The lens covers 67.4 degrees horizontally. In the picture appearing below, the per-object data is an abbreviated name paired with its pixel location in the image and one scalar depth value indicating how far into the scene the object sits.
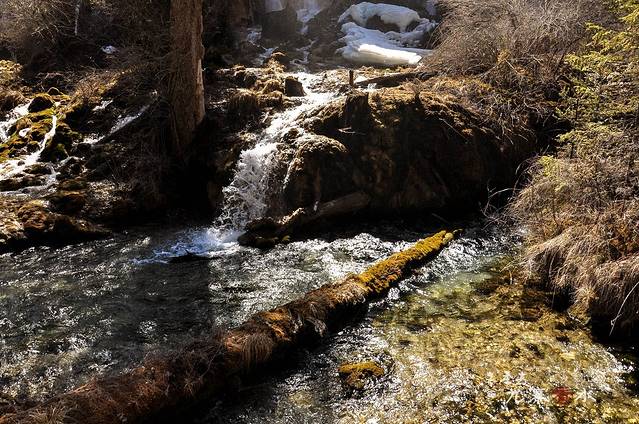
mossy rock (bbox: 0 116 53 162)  11.77
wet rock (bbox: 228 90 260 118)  12.13
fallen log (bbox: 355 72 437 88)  13.81
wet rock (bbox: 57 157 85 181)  10.88
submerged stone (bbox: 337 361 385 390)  4.90
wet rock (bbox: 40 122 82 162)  11.59
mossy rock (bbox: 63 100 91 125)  12.77
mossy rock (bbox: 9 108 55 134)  12.76
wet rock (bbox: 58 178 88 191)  10.30
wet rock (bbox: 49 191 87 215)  9.58
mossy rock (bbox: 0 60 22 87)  15.07
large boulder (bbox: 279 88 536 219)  10.28
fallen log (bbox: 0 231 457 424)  3.85
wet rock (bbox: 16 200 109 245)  8.74
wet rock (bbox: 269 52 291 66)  17.19
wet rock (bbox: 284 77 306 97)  13.36
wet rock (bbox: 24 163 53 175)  10.84
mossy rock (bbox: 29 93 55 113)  13.71
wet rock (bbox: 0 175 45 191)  10.30
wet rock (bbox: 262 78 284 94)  12.97
